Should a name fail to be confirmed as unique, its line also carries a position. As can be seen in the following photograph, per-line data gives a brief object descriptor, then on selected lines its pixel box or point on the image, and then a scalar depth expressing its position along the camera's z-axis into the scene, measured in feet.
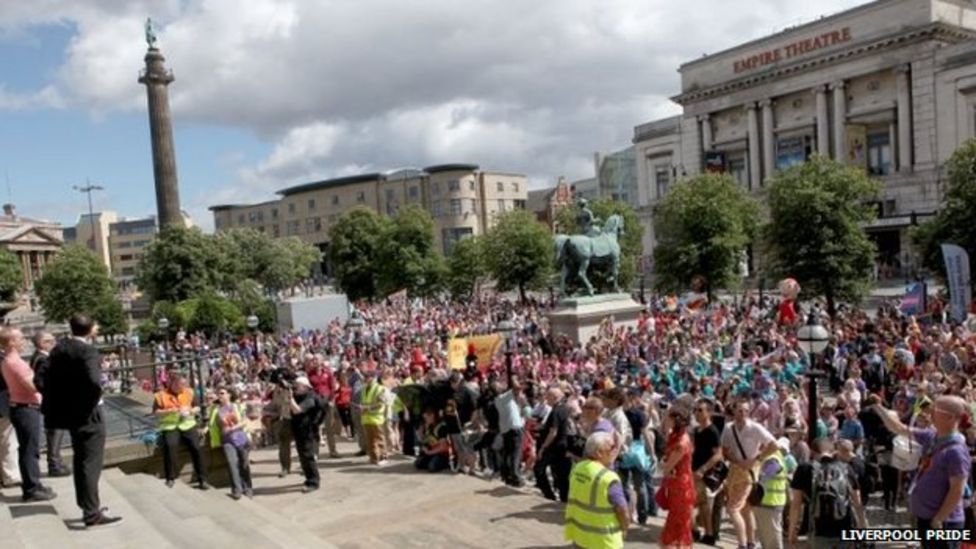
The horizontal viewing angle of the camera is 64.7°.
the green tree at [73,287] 191.01
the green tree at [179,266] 182.39
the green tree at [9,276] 253.65
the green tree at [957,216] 95.35
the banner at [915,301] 79.77
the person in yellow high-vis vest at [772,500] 27.02
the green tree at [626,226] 170.43
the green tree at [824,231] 107.55
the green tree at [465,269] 190.08
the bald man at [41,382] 27.40
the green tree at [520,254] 169.17
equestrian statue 85.92
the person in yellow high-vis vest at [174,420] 35.63
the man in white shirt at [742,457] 27.43
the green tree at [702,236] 133.59
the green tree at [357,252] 212.84
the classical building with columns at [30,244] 340.18
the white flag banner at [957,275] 71.15
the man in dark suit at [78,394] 23.56
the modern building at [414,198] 359.66
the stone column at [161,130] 194.29
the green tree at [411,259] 194.90
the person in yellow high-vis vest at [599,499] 19.12
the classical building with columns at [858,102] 165.07
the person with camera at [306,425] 37.29
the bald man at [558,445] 32.99
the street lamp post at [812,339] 30.96
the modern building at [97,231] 575.50
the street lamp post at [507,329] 48.29
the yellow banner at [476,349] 60.45
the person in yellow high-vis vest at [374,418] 41.81
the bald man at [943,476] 18.45
